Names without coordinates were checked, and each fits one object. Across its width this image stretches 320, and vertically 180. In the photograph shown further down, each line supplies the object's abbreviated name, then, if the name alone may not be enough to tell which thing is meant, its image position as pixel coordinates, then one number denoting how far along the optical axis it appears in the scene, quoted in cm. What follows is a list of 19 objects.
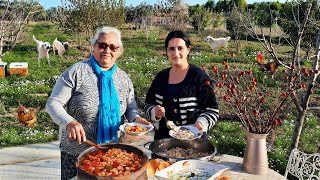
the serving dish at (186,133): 167
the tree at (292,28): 799
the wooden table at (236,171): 157
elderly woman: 166
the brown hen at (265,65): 608
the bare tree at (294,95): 271
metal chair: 182
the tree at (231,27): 977
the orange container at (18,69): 648
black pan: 162
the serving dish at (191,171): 135
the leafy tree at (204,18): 1261
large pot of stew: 109
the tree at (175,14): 1190
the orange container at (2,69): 636
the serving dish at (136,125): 176
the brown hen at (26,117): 418
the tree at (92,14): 870
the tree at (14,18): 651
